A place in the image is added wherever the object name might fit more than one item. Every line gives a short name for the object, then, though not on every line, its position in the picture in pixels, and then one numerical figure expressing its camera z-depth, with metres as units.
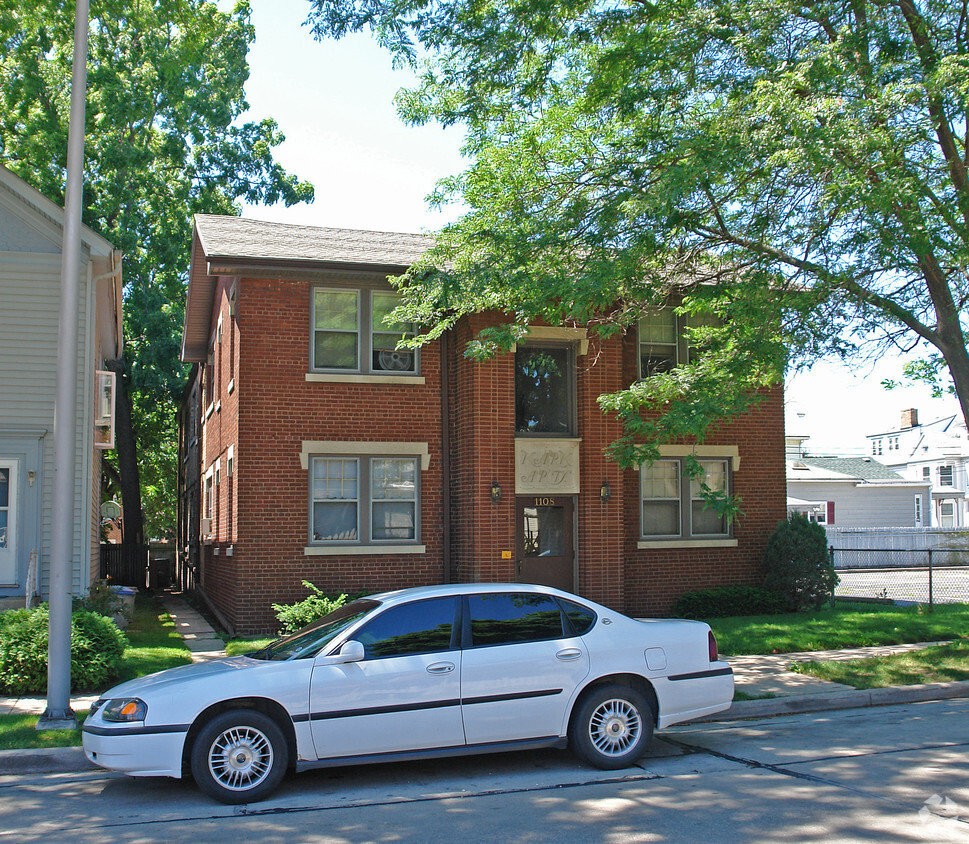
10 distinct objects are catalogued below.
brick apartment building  15.23
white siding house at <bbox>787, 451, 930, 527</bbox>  41.28
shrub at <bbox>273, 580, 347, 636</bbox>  13.87
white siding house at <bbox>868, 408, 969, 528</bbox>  48.34
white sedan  6.70
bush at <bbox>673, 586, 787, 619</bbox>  16.94
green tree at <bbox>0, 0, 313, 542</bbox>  27.14
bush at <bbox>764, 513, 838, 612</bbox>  17.31
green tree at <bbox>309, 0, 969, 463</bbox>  10.94
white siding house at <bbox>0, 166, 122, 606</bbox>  13.55
